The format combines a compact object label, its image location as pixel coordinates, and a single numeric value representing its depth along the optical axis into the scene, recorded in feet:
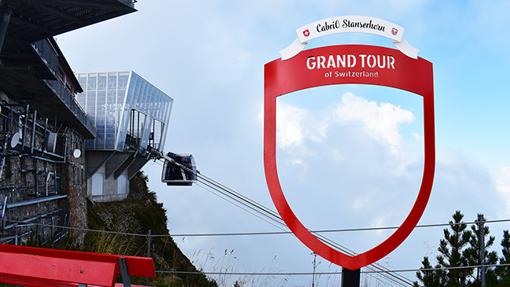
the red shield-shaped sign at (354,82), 14.62
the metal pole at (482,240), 23.34
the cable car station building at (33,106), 43.21
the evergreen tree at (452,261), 32.40
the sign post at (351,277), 15.07
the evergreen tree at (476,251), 35.27
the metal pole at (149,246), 31.19
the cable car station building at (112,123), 102.42
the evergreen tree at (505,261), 25.95
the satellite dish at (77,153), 67.26
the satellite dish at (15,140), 43.80
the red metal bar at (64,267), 13.50
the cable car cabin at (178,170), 119.03
